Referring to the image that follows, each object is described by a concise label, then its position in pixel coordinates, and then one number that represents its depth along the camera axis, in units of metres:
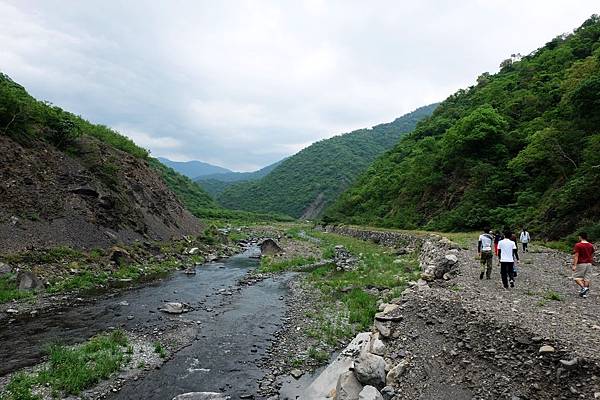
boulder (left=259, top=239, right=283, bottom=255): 40.25
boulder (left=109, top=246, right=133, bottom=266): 26.30
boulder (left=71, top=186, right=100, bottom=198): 30.30
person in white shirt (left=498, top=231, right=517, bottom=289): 13.19
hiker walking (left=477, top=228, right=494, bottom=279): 15.38
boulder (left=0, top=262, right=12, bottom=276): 19.45
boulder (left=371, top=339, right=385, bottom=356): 10.15
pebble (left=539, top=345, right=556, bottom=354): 7.37
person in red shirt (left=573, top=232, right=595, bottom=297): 12.23
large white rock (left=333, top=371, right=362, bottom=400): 8.67
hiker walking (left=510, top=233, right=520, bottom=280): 14.85
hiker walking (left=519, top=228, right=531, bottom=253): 22.48
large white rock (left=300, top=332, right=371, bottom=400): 9.86
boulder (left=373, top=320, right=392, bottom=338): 10.93
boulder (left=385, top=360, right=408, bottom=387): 8.77
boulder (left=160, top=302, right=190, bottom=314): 17.95
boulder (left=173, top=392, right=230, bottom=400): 9.92
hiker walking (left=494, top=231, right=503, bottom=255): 21.45
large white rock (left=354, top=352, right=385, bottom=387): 8.84
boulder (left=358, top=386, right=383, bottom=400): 8.03
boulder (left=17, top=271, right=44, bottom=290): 19.02
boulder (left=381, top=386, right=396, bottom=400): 8.36
